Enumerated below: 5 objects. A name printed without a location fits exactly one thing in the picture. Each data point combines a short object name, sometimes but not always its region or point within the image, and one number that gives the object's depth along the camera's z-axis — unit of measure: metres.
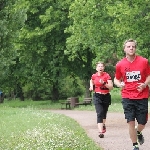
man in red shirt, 8.57
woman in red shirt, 12.04
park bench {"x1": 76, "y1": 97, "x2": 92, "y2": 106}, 34.31
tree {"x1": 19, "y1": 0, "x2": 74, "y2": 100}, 39.50
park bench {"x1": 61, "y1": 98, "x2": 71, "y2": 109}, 35.03
